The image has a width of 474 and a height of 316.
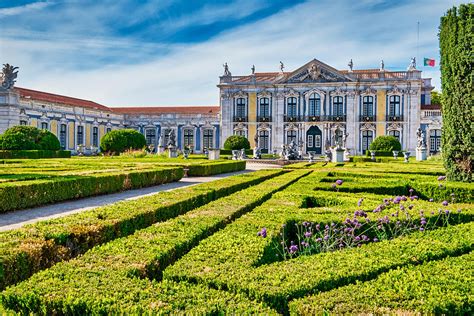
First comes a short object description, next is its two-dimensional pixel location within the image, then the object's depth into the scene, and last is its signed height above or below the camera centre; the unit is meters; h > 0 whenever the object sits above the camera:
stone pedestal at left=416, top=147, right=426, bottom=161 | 25.27 -0.44
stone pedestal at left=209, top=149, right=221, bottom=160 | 25.77 -0.40
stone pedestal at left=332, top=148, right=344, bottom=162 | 24.28 -0.48
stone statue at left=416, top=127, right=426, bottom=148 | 25.62 +0.27
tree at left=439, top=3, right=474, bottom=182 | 8.16 +1.02
